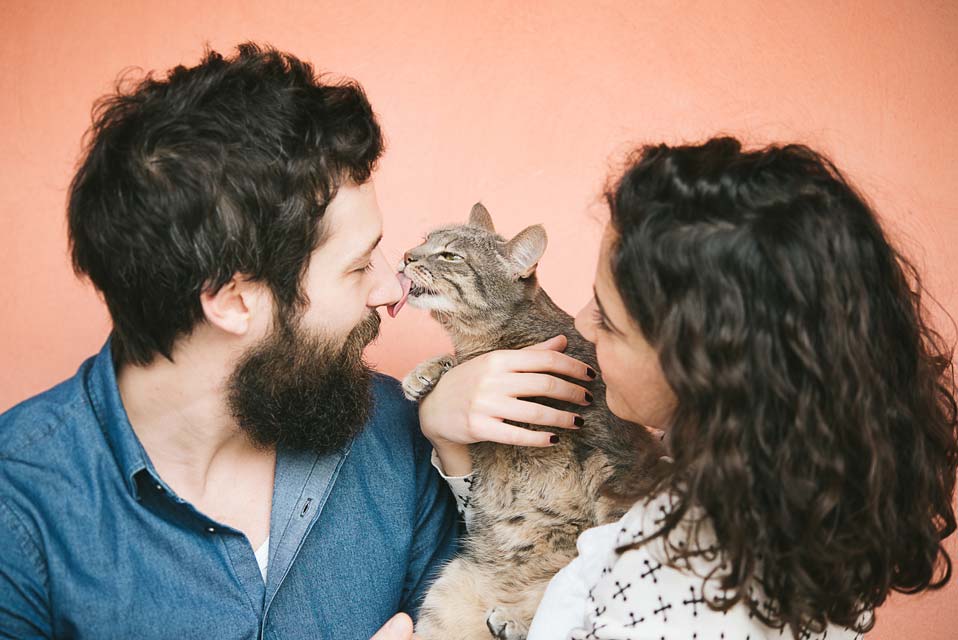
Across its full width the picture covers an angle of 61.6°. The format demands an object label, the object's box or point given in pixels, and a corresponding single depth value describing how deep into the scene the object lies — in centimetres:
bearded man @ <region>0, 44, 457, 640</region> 132
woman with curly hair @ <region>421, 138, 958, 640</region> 106
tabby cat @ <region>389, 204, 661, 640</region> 160
